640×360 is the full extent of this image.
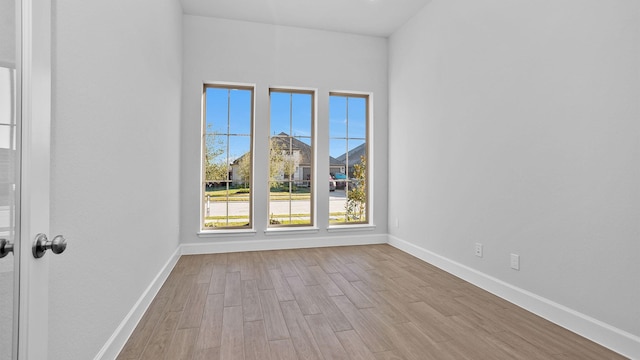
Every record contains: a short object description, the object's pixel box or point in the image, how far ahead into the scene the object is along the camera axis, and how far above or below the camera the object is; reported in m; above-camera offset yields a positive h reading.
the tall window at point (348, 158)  4.61 +0.32
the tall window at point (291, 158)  4.41 +0.30
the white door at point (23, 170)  0.79 +0.02
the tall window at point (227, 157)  4.21 +0.30
